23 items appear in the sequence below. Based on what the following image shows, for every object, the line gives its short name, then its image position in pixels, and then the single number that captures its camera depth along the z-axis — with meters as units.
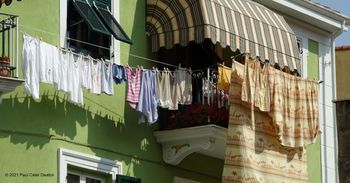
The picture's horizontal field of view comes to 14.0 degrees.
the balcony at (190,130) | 26.53
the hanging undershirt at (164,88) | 26.19
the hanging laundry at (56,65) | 23.77
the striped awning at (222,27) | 26.73
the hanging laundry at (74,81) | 24.16
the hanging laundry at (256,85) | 26.55
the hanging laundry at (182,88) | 26.48
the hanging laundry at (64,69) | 23.90
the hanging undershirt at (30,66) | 23.20
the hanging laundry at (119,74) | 25.19
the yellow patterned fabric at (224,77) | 26.59
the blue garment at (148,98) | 25.77
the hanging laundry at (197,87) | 27.03
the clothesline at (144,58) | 26.01
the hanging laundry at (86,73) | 24.45
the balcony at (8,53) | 22.67
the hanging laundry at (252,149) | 26.33
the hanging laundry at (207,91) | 26.95
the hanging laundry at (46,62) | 23.48
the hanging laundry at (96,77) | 24.68
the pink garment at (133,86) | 25.62
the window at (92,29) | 25.41
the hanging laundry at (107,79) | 24.91
